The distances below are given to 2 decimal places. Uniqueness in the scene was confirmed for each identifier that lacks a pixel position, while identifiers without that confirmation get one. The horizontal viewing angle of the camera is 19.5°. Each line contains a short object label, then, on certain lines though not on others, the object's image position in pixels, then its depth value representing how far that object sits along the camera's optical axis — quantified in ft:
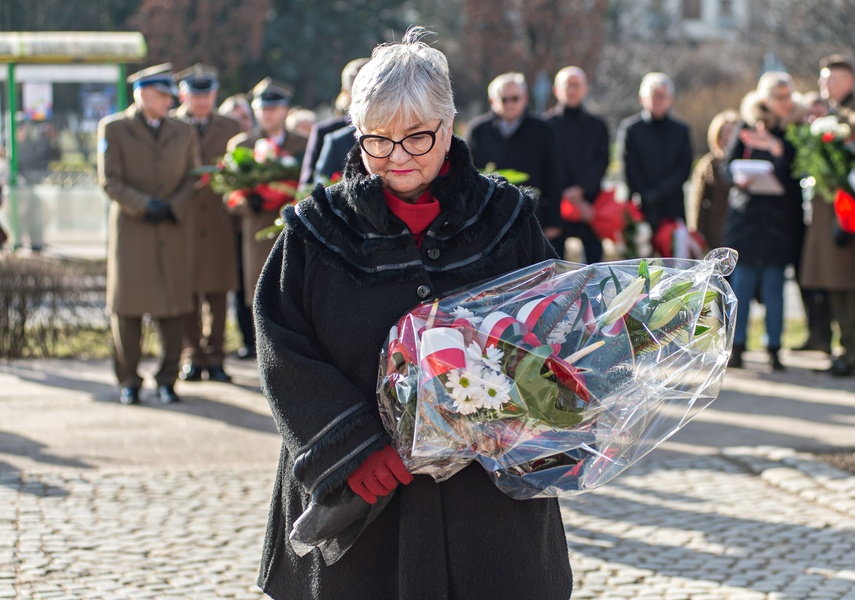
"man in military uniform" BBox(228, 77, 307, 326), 59.15
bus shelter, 102.34
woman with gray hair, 19.89
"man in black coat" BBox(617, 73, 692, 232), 67.32
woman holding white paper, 63.26
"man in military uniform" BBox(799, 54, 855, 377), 61.62
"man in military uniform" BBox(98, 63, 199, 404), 55.33
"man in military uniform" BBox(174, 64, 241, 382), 62.17
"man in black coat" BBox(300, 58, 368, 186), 48.67
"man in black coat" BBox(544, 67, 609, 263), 66.18
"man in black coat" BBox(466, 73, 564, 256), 60.68
